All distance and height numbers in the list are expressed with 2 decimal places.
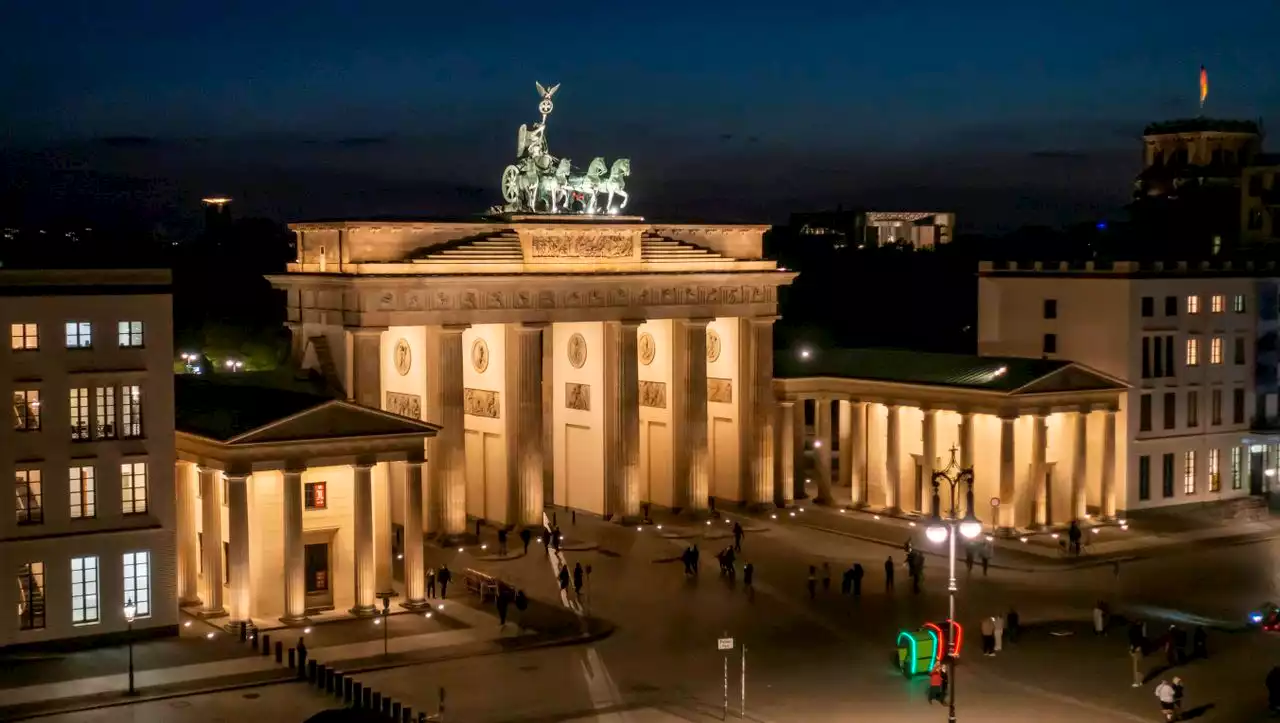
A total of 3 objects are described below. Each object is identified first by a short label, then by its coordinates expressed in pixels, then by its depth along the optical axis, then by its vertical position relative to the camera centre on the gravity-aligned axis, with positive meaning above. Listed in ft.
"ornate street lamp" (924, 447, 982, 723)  123.44 -17.90
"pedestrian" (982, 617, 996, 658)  160.66 -32.72
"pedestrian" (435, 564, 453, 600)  182.19 -30.86
